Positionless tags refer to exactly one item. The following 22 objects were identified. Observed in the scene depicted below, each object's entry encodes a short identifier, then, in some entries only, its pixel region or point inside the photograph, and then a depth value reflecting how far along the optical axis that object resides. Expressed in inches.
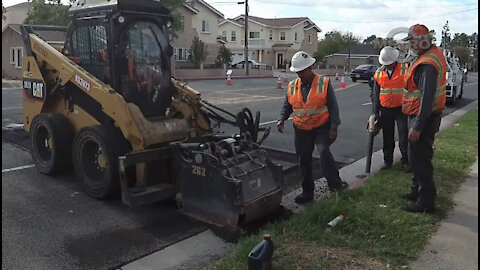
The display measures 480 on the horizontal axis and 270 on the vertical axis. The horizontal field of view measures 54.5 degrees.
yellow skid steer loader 188.5
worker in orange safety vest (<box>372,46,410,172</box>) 271.7
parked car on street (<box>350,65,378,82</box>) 1262.3
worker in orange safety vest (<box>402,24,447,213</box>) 184.1
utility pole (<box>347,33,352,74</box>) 2545.5
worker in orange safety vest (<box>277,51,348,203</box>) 209.5
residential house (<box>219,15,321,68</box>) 2397.9
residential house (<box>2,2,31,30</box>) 1777.8
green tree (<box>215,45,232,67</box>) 1560.3
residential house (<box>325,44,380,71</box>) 2797.7
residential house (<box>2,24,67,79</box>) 1169.4
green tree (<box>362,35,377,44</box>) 4575.8
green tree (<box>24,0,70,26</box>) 1203.9
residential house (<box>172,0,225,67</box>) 1587.1
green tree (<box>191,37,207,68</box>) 1500.0
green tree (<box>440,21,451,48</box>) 2316.4
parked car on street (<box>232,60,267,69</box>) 1811.4
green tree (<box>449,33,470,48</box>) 4040.8
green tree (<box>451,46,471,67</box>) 2869.1
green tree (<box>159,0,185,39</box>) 1318.8
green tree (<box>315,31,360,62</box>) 2687.0
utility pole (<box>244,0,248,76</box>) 1505.7
